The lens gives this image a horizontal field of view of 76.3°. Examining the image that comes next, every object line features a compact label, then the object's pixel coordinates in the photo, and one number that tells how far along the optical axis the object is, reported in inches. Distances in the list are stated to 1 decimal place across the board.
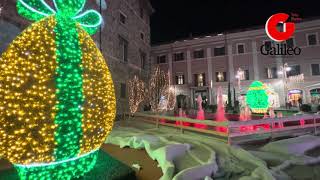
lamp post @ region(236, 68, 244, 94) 1018.7
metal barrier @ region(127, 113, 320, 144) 249.1
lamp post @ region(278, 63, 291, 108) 983.6
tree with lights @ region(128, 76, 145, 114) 604.3
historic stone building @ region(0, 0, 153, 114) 559.2
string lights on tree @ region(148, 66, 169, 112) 640.4
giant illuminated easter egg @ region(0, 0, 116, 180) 108.1
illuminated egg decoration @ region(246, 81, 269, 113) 473.7
